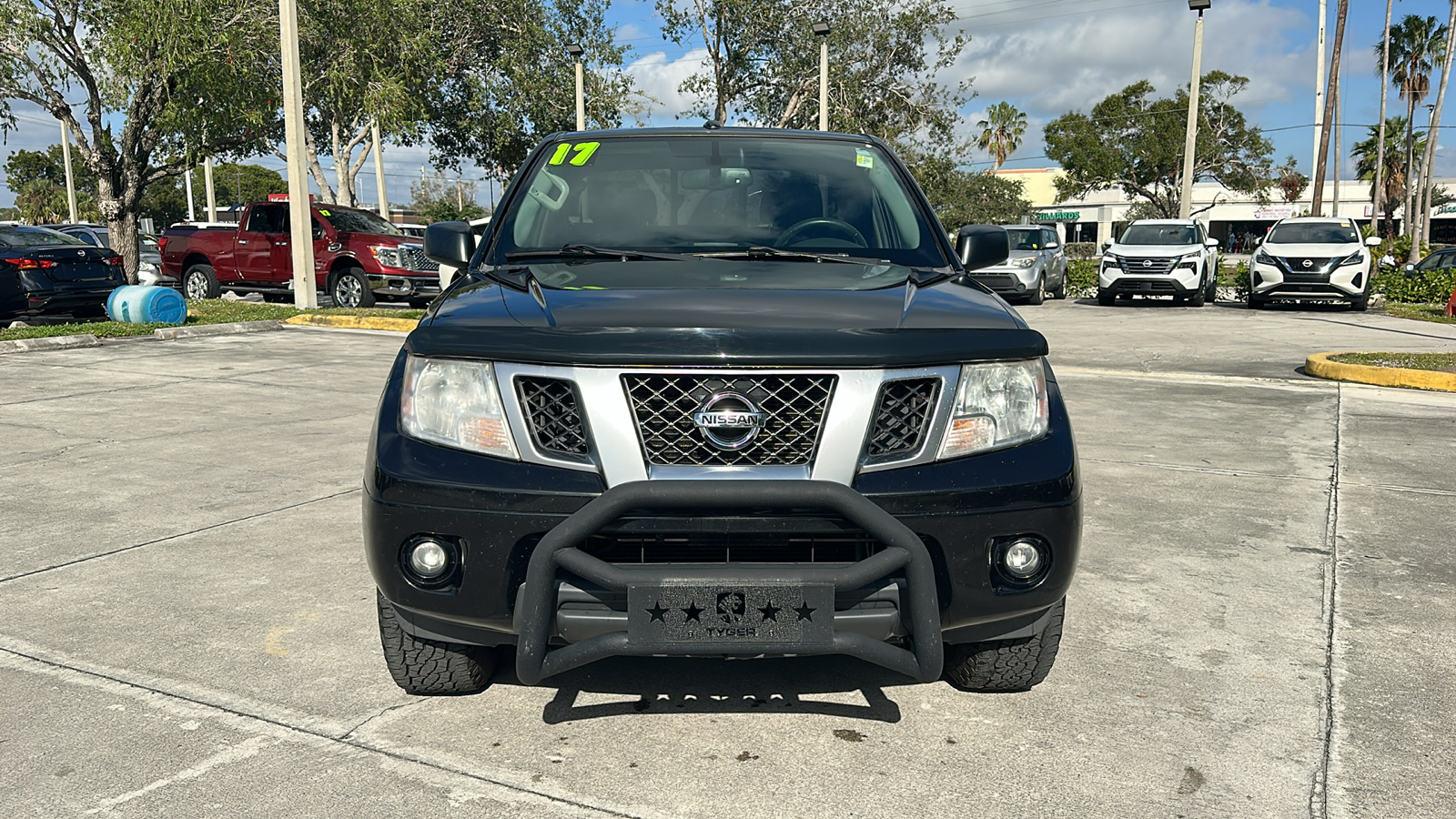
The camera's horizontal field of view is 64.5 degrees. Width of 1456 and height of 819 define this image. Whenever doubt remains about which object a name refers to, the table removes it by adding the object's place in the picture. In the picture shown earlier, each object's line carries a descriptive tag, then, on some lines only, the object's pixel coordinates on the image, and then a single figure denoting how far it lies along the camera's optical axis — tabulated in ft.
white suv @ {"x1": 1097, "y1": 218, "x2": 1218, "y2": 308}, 67.21
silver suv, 71.20
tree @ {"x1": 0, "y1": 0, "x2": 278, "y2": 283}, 58.34
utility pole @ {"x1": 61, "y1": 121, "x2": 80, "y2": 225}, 162.92
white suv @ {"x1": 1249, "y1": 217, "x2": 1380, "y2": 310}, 62.44
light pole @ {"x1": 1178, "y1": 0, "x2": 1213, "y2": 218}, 78.79
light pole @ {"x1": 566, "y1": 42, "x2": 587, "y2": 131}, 83.61
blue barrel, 48.26
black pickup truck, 8.44
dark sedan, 47.37
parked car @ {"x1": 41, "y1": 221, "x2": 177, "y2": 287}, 70.18
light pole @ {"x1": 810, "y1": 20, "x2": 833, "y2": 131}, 82.79
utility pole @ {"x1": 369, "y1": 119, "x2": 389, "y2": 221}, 113.70
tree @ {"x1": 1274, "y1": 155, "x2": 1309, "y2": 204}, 220.23
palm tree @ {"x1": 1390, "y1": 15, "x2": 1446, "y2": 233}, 166.30
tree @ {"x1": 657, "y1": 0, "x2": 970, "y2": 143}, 106.32
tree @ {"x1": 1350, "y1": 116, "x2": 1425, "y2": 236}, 206.31
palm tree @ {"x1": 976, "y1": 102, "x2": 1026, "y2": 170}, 248.52
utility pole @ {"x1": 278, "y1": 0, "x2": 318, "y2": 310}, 56.39
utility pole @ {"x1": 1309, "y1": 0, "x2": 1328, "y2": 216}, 104.01
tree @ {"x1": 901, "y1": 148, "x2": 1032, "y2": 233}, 165.68
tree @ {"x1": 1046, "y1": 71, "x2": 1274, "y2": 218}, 165.17
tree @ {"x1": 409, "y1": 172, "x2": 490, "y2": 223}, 271.28
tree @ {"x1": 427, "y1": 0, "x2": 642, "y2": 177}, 98.94
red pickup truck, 58.80
